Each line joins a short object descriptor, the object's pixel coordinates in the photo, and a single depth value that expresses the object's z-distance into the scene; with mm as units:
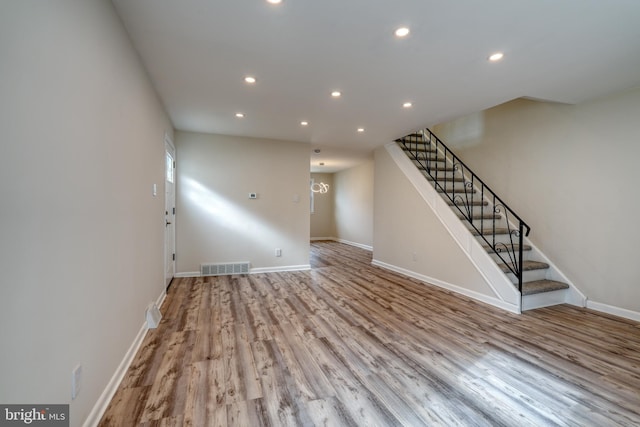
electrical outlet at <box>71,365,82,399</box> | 1369
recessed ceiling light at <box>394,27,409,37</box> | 2094
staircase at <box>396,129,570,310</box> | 3564
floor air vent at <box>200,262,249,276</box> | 5004
